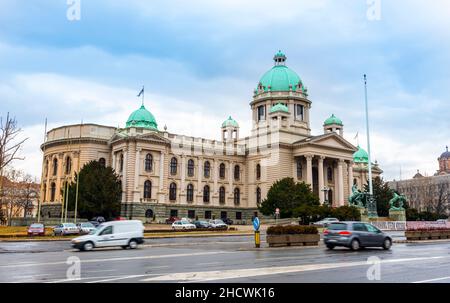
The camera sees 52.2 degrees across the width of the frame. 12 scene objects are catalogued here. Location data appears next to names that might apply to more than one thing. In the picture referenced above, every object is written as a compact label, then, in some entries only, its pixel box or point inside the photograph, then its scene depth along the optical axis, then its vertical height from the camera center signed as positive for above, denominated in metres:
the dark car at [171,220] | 69.24 +0.15
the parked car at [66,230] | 44.00 -0.88
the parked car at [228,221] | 73.74 +0.03
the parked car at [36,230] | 43.12 -0.88
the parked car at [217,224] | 55.94 -0.36
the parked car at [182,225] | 54.05 -0.47
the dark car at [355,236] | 23.80 -0.76
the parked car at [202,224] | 56.93 -0.36
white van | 26.83 -0.88
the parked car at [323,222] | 56.09 -0.07
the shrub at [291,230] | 27.02 -0.51
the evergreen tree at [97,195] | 65.56 +3.73
